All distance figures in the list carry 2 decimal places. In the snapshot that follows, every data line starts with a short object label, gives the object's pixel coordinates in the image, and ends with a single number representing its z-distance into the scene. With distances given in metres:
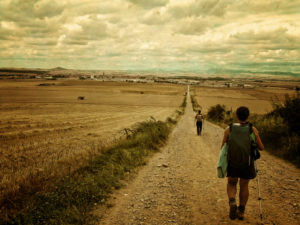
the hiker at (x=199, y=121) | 16.23
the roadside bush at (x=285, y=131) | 9.93
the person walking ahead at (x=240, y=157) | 4.31
